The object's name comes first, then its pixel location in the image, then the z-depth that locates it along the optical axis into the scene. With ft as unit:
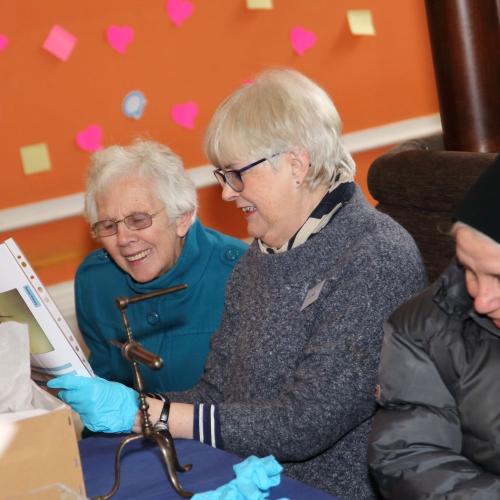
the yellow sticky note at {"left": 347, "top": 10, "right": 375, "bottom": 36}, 12.97
